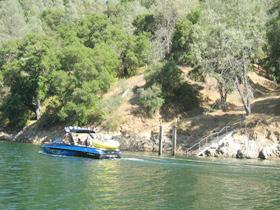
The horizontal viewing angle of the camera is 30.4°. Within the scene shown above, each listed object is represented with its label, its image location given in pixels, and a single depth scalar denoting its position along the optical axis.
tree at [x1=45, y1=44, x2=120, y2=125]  76.12
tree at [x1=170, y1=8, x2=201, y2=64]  85.06
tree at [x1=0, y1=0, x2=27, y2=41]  130.21
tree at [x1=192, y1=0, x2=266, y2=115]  61.72
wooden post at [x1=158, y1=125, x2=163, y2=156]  60.06
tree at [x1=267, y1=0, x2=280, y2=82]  64.27
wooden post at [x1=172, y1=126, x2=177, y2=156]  60.19
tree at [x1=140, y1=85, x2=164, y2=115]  74.12
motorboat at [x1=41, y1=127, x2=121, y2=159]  52.69
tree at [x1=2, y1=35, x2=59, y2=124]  86.81
